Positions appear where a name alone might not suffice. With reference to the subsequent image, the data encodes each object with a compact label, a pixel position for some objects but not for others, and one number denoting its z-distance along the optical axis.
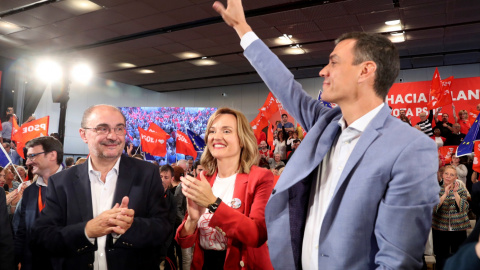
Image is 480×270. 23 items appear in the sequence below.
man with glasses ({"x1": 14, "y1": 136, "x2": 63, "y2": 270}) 2.61
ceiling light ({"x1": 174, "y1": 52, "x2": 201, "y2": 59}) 11.59
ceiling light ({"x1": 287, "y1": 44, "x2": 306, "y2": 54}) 10.80
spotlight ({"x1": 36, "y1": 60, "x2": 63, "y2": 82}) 11.45
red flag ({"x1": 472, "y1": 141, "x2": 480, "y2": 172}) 5.38
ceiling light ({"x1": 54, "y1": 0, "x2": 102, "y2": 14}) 8.04
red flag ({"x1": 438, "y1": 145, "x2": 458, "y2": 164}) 7.18
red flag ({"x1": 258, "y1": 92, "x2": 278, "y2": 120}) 10.95
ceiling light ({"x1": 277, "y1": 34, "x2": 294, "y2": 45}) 9.95
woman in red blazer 1.84
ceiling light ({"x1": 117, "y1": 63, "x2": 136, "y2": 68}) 12.95
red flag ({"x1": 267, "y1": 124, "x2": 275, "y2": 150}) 10.71
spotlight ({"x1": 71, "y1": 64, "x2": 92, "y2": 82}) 11.94
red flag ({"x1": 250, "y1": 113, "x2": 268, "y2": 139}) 11.03
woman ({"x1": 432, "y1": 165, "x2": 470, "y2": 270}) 5.31
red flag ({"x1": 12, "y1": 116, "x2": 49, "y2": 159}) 6.44
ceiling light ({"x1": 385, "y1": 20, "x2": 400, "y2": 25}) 8.78
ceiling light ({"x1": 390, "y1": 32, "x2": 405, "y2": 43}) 9.63
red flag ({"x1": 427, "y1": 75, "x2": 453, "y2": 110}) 8.13
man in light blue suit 1.26
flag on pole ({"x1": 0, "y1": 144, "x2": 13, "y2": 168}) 4.57
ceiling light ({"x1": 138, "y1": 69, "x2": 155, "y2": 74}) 13.80
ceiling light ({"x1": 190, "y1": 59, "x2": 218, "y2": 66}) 12.36
